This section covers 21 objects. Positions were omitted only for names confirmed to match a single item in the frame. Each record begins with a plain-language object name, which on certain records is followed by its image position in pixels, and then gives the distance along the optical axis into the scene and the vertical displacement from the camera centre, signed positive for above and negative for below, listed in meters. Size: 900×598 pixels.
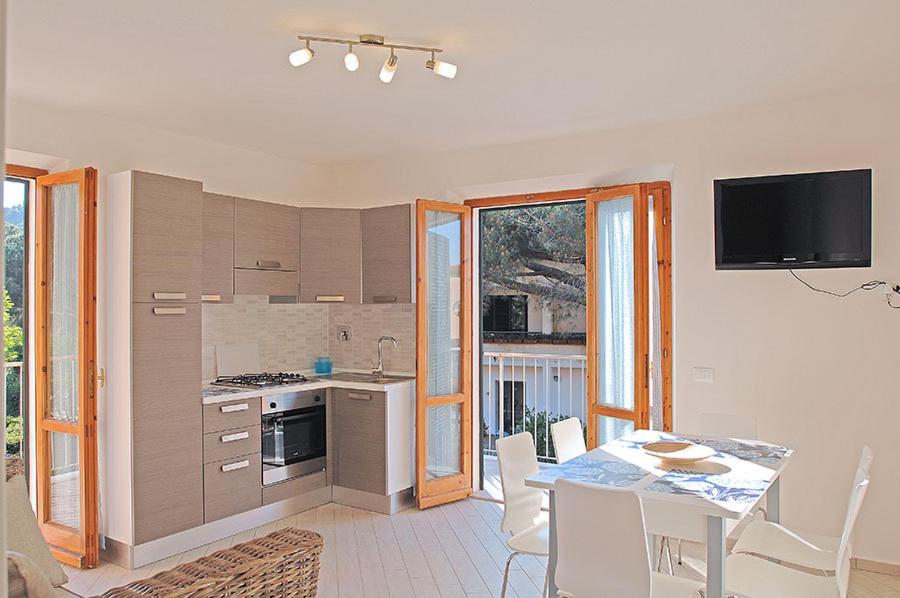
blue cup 5.86 -0.45
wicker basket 1.96 -0.76
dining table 2.53 -0.70
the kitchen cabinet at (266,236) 5.03 +0.57
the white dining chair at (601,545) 2.39 -0.82
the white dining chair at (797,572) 2.56 -1.04
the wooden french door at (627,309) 4.61 +0.00
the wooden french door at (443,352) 5.20 -0.32
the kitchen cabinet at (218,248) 4.76 +0.44
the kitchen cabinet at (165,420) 4.06 -0.64
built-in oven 4.90 -0.89
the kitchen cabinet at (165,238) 4.07 +0.45
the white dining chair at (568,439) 3.71 -0.70
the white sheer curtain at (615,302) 4.70 +0.05
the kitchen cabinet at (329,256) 5.55 +0.44
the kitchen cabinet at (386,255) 5.39 +0.44
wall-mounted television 3.94 +0.50
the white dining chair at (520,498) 3.23 -0.90
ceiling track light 3.10 +1.11
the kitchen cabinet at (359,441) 5.11 -0.96
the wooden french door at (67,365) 4.04 -0.30
